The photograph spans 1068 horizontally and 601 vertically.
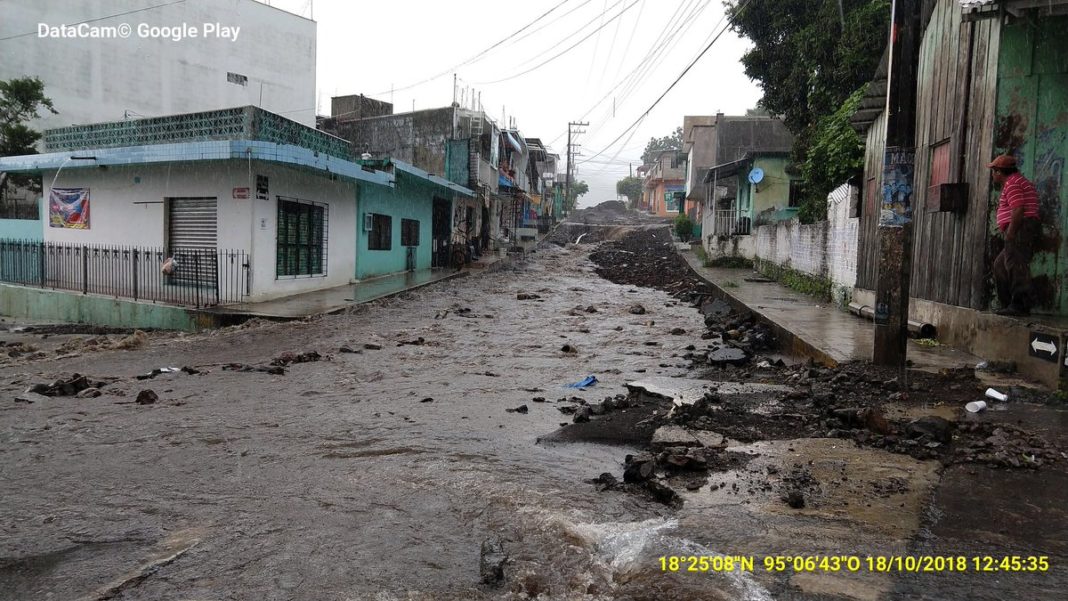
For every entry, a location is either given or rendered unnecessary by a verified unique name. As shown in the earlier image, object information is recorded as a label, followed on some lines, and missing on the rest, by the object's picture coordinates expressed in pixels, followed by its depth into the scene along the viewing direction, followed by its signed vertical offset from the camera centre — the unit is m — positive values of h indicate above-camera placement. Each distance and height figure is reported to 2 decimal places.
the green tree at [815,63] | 15.17 +5.14
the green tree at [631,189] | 86.94 +8.22
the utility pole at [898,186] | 6.09 +0.67
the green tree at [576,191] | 80.44 +8.20
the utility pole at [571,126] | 56.17 +10.46
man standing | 6.05 +0.29
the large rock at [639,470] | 3.94 -1.33
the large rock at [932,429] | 4.36 -1.13
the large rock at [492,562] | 2.97 -1.48
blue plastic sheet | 7.12 -1.46
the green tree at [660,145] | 93.38 +15.37
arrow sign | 5.44 -0.70
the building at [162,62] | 25.22 +7.73
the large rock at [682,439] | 4.61 -1.33
